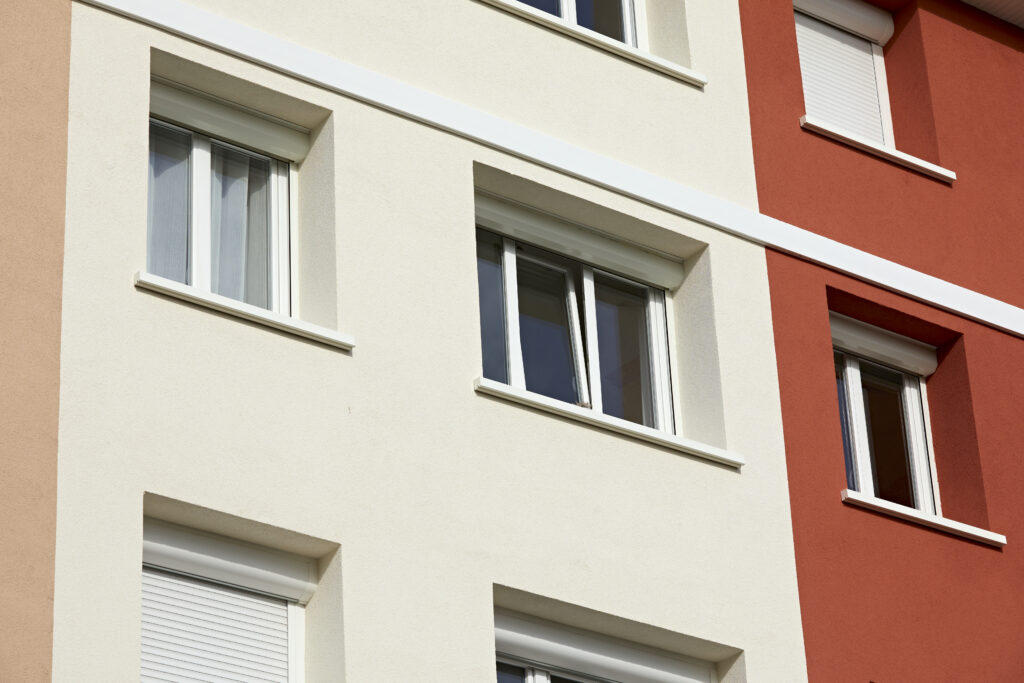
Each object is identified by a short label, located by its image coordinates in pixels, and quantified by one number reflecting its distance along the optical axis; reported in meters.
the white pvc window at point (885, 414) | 16.80
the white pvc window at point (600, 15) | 16.78
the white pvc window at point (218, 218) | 13.79
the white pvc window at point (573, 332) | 15.16
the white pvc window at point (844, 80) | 18.23
